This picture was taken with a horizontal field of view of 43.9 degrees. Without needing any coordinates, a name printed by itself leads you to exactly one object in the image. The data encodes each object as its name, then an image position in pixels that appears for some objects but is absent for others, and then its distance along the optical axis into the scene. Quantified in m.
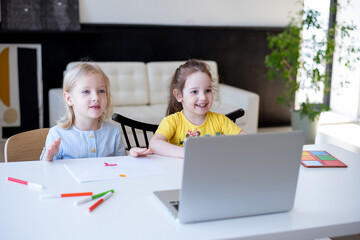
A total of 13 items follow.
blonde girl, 1.84
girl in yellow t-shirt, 1.92
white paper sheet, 1.45
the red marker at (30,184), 1.33
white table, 1.06
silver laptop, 1.04
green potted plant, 4.54
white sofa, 4.04
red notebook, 1.63
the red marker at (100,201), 1.18
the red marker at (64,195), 1.26
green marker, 1.22
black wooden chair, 1.88
